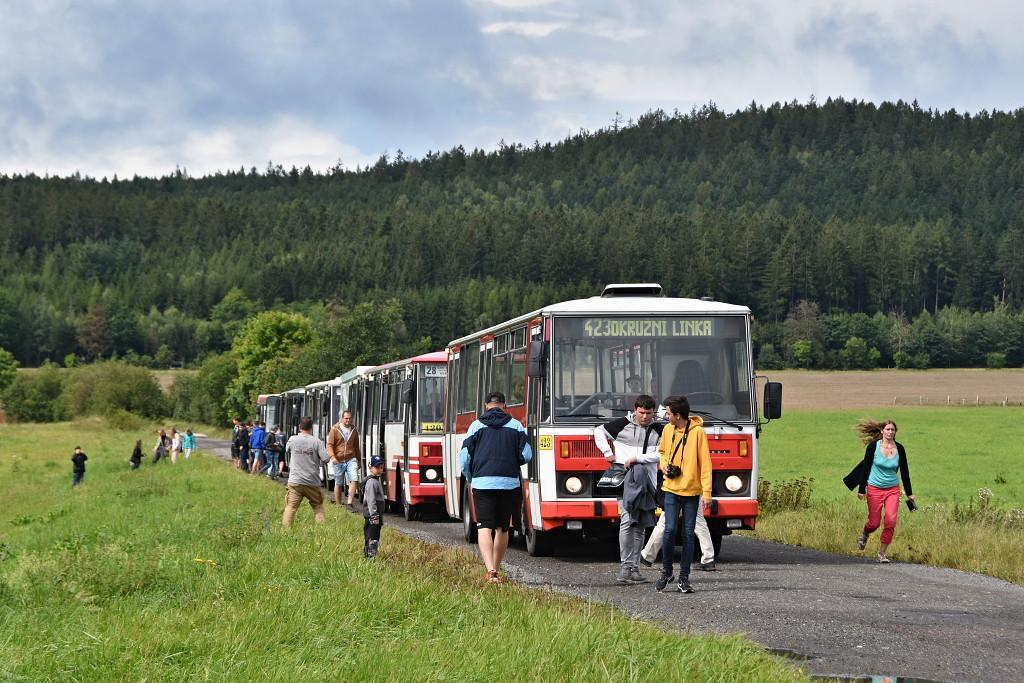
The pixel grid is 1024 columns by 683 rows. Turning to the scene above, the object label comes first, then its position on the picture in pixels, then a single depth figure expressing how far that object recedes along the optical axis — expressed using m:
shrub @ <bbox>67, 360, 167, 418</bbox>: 142.75
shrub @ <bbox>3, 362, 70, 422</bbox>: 151.54
